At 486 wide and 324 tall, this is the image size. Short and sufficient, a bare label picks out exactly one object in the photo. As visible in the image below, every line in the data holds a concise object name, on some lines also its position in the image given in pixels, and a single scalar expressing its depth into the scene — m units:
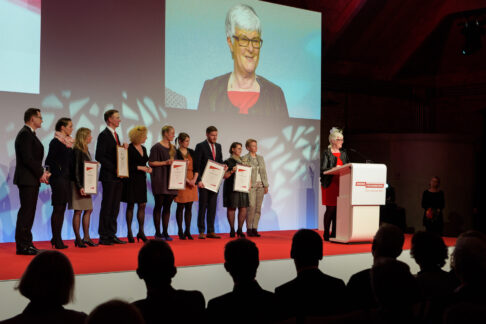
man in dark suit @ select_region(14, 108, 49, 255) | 5.23
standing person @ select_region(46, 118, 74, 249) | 5.70
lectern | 6.54
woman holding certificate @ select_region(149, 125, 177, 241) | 6.65
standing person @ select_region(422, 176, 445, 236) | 8.67
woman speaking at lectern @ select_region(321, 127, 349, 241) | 6.91
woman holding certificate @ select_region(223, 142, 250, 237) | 7.31
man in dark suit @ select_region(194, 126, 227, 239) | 7.11
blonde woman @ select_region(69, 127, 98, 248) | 5.91
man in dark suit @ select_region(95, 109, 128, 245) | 6.21
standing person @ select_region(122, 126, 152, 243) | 6.41
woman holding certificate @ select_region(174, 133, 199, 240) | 6.93
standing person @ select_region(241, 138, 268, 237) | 7.56
